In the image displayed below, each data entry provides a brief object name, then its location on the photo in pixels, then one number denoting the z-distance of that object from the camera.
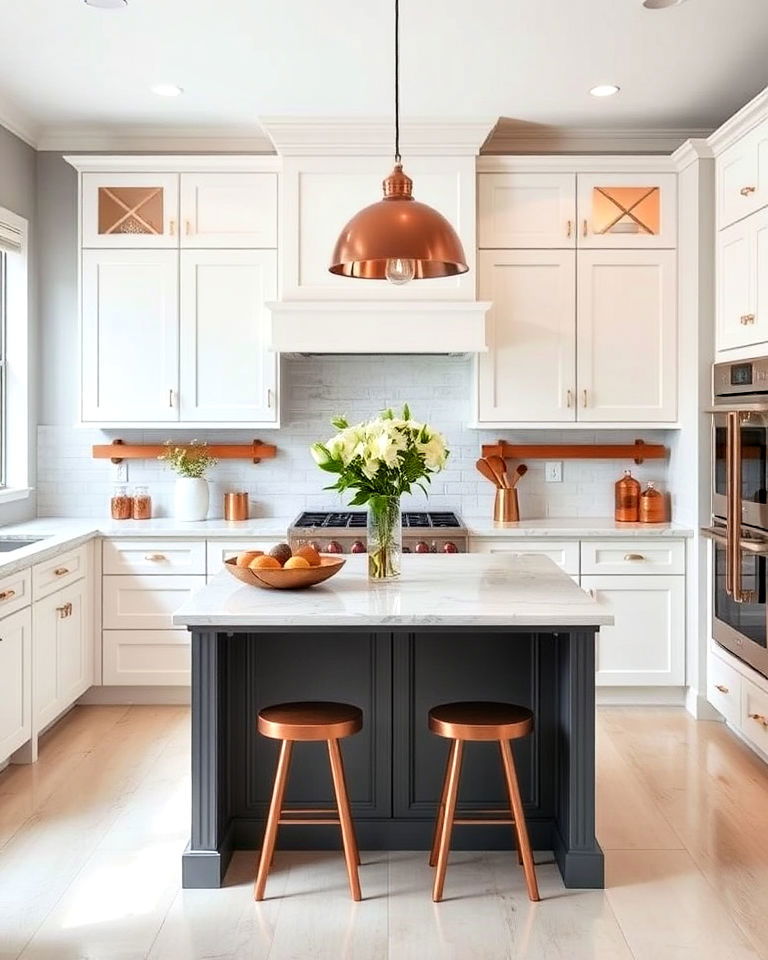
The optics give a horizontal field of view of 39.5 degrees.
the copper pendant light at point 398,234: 2.79
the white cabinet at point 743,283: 4.30
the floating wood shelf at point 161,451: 5.58
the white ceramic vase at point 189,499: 5.40
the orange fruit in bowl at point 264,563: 3.22
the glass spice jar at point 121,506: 5.47
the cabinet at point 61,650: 4.35
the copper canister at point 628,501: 5.45
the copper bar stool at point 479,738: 3.01
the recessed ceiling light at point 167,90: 4.76
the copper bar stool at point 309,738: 3.00
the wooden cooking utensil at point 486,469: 5.58
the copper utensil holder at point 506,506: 5.40
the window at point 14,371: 5.32
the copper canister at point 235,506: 5.46
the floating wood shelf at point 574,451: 5.57
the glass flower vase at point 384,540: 3.39
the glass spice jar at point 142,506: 5.52
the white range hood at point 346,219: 5.05
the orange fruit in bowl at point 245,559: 3.28
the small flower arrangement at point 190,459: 5.46
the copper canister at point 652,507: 5.37
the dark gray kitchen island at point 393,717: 3.40
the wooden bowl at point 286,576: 3.20
